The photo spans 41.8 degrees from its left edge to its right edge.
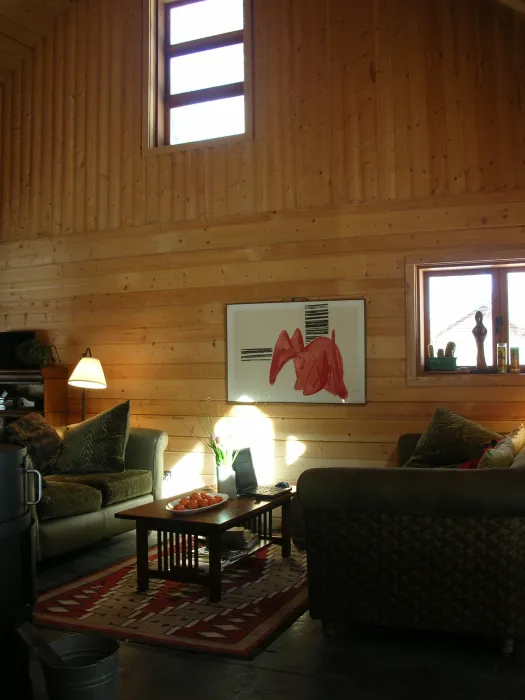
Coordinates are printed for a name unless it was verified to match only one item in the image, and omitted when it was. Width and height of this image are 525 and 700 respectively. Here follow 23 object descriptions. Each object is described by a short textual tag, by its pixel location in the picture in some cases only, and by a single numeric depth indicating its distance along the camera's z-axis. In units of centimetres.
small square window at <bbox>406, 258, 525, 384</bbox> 498
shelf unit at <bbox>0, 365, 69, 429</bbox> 591
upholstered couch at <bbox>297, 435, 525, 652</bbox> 277
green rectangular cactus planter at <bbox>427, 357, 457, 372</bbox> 501
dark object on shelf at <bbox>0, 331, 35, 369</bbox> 612
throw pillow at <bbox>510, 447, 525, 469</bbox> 287
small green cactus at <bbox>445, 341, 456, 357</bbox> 504
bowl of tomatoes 380
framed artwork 520
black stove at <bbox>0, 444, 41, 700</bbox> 248
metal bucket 220
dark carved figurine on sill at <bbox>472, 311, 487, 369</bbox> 498
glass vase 431
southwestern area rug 309
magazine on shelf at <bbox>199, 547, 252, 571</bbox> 384
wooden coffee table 356
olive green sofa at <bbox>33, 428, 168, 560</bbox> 419
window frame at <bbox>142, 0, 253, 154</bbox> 584
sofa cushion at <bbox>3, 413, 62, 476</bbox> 496
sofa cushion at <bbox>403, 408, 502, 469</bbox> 426
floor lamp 562
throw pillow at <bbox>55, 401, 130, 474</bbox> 505
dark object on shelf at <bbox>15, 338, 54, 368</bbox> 598
